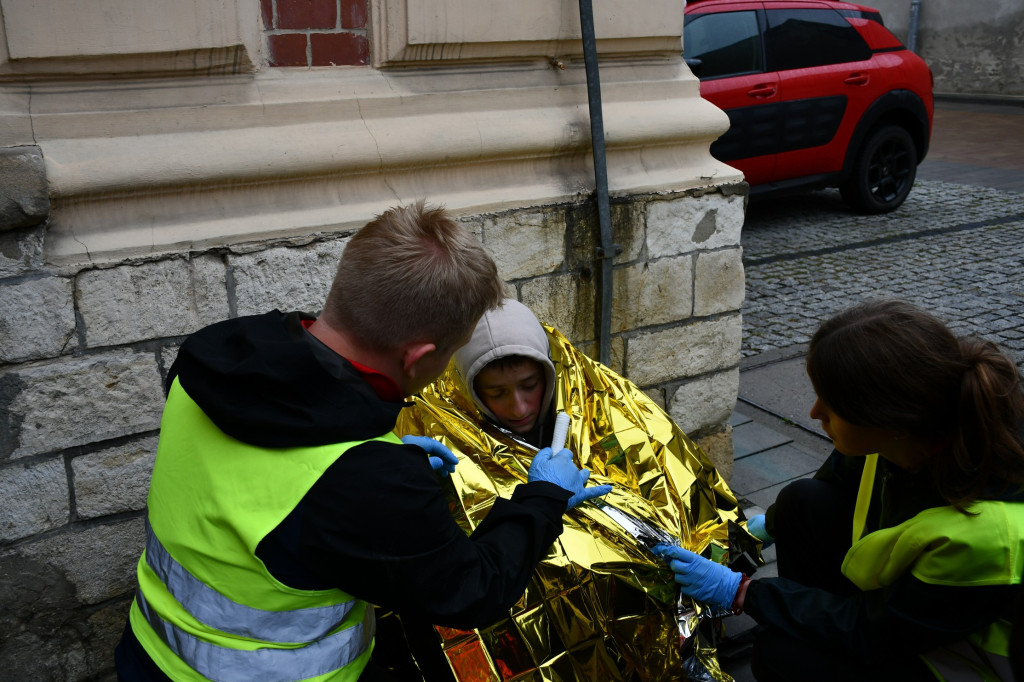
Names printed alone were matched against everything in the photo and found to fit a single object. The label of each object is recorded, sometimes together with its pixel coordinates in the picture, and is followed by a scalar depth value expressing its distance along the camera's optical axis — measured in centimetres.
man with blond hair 133
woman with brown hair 163
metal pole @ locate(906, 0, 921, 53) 1504
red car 679
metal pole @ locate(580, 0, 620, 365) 277
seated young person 196
